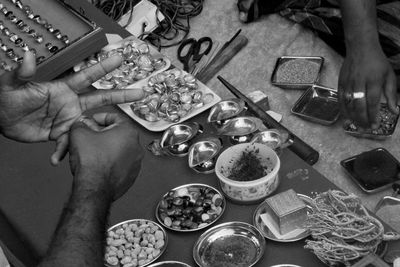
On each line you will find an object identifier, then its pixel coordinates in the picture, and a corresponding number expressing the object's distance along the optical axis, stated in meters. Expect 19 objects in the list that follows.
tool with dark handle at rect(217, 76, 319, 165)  1.93
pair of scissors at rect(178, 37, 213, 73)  2.65
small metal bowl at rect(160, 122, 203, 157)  1.73
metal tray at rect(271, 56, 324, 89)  2.57
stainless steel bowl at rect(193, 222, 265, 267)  1.39
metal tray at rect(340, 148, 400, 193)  2.06
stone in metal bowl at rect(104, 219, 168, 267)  1.43
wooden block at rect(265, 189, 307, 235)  1.37
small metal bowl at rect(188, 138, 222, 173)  1.66
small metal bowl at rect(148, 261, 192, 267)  1.40
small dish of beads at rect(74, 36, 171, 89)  2.07
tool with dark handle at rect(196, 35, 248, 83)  2.65
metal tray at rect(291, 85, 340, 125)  2.41
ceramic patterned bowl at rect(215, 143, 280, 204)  1.50
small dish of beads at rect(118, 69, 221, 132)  1.85
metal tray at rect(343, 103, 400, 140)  2.28
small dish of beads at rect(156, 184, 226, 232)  1.50
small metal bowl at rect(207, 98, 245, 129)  1.80
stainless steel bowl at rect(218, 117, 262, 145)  1.72
